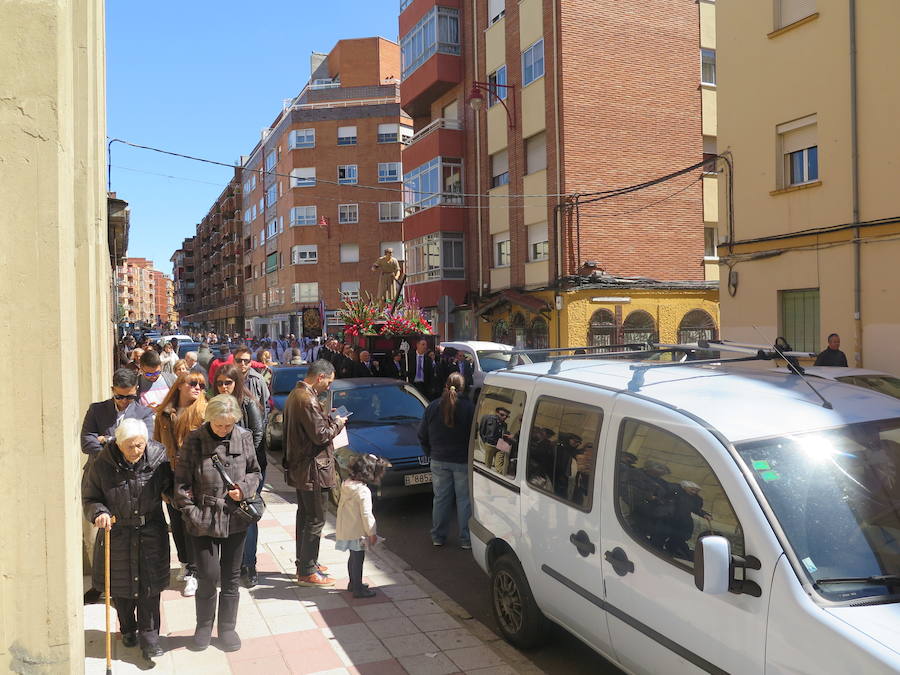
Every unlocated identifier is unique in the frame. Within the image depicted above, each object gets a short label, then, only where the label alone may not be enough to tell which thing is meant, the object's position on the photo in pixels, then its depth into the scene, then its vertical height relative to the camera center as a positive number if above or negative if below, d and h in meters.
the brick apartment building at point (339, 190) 48.34 +8.94
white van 2.87 -0.92
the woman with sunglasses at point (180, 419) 5.43 -0.68
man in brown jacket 5.84 -1.05
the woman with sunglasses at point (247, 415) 5.79 -0.72
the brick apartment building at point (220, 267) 74.50 +7.37
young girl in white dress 5.61 -1.43
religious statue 16.95 +1.13
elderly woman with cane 4.42 -1.12
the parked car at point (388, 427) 8.38 -1.27
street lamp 24.14 +7.72
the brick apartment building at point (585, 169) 22.05 +4.84
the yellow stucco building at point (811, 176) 11.91 +2.52
